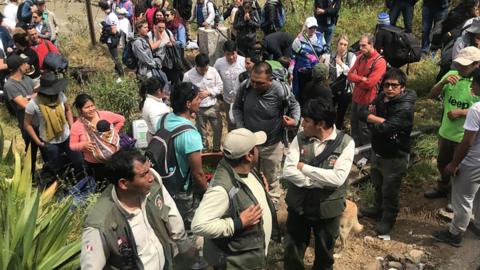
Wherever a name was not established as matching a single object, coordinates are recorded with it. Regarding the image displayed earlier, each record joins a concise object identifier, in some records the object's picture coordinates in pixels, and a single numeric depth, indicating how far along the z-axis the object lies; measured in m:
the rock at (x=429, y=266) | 4.43
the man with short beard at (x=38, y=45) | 7.38
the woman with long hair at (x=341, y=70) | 6.66
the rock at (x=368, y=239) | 4.80
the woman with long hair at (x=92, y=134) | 4.91
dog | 4.40
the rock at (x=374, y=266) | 4.44
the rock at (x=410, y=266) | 4.42
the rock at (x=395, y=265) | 4.46
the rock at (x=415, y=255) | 4.50
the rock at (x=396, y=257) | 4.51
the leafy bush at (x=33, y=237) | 3.45
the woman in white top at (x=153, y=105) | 4.97
